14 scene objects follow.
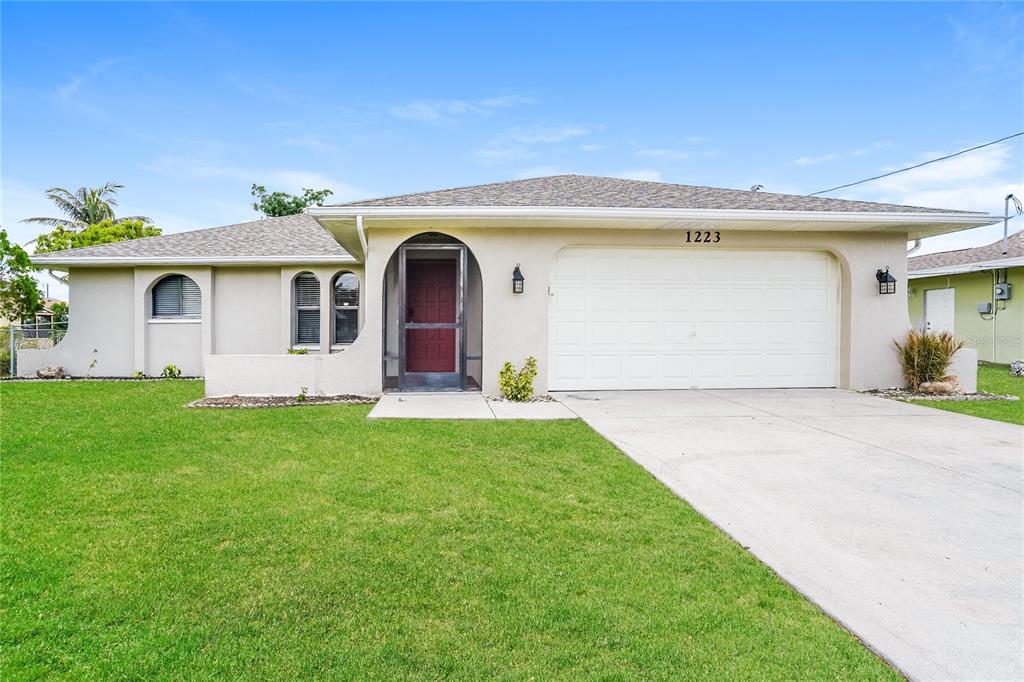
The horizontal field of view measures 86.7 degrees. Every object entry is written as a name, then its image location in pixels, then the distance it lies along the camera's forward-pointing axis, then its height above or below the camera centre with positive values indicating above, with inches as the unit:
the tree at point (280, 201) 1139.9 +279.4
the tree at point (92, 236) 984.9 +183.3
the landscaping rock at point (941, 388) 353.4 -35.3
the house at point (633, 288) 337.7 +31.0
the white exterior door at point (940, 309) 658.8 +30.7
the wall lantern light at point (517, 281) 341.1 +33.2
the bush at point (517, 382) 336.2 -30.3
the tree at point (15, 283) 518.9 +48.2
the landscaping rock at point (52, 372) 477.4 -34.6
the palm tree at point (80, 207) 1298.6 +305.2
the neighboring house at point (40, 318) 544.7 +16.3
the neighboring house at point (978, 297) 560.4 +42.4
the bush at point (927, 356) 357.7 -14.7
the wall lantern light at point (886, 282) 365.1 +34.9
